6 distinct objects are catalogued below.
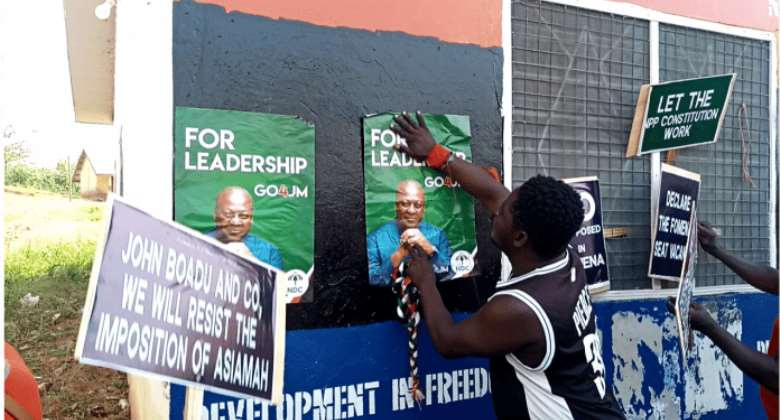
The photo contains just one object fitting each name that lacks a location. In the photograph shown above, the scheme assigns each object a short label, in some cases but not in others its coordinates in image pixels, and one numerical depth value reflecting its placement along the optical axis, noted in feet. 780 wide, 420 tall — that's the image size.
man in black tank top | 7.47
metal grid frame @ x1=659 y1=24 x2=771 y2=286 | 13.96
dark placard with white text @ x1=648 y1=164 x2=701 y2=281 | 13.24
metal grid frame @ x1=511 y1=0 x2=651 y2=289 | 12.15
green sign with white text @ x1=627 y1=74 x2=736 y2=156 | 12.82
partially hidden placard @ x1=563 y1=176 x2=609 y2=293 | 12.34
